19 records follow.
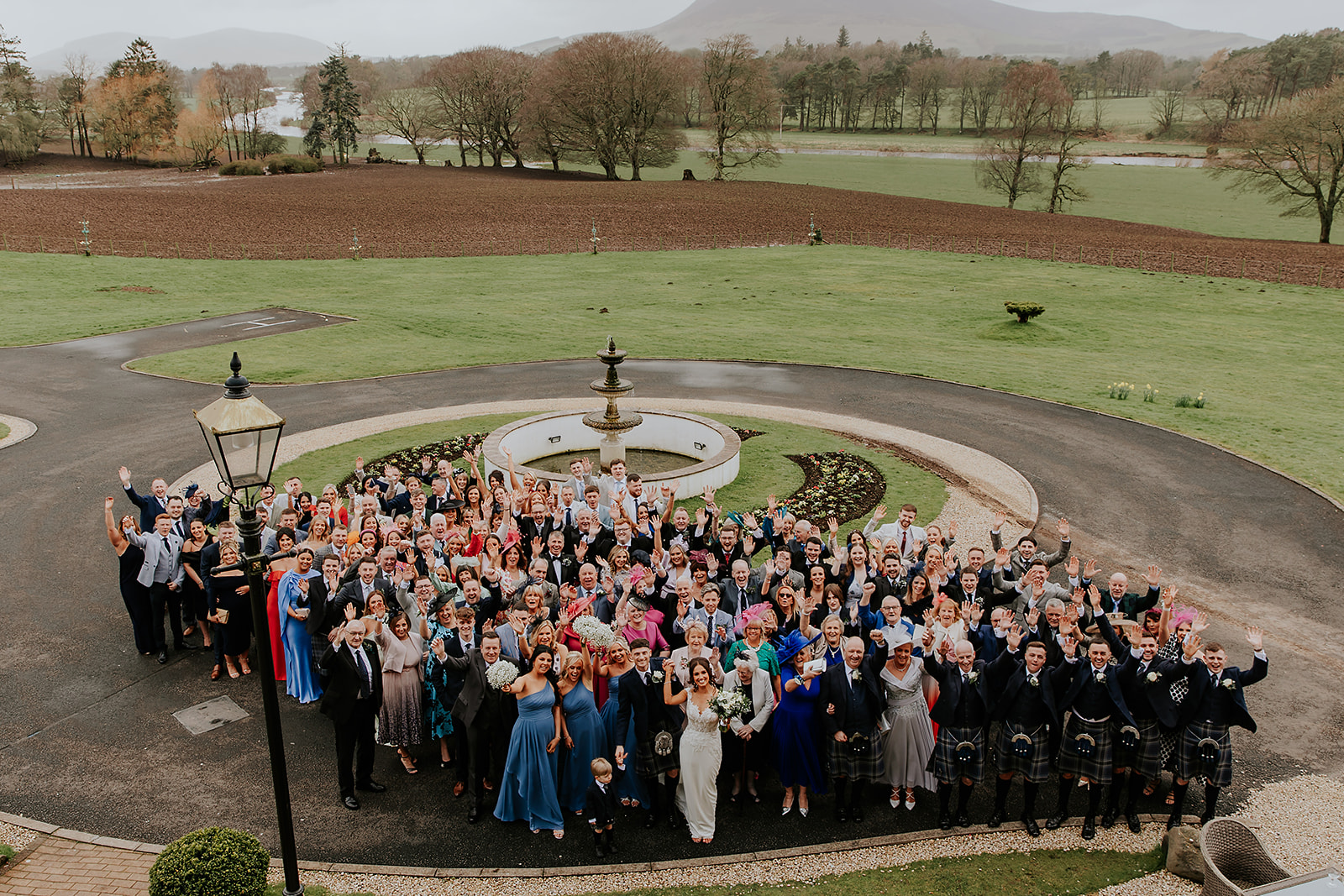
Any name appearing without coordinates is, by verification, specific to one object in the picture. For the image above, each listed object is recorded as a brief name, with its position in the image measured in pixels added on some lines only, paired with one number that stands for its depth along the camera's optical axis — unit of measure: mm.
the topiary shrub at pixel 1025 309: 33156
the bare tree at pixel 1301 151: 50406
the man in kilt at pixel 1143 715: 8414
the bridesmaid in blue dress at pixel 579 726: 8406
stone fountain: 17469
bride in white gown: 8172
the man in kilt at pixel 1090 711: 8367
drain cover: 10289
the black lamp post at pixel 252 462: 6594
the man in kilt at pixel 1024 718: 8367
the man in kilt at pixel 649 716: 8328
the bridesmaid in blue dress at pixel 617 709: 8500
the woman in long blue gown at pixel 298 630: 10250
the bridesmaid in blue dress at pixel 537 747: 8320
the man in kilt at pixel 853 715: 8453
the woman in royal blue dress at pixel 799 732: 8547
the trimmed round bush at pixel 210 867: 6797
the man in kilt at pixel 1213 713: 8344
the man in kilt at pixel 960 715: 8406
